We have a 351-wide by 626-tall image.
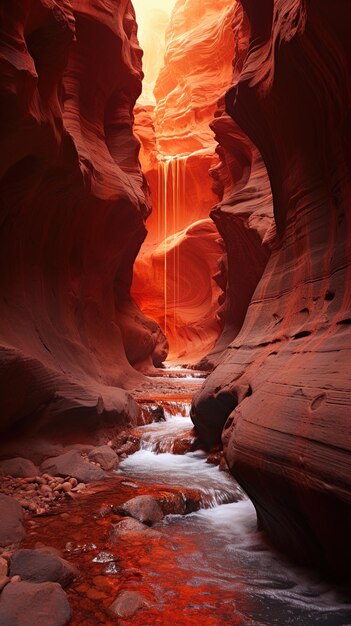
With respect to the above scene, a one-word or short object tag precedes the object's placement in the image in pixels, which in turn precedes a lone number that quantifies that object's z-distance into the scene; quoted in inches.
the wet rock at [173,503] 207.0
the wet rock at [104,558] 150.9
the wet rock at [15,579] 124.4
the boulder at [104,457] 272.0
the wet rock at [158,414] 412.8
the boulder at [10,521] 157.0
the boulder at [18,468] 225.5
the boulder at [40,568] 129.3
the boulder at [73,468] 239.8
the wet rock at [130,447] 308.8
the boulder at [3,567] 128.2
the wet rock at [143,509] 192.7
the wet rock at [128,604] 122.9
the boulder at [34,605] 108.3
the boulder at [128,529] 173.8
